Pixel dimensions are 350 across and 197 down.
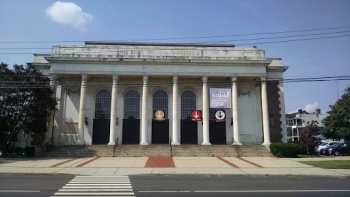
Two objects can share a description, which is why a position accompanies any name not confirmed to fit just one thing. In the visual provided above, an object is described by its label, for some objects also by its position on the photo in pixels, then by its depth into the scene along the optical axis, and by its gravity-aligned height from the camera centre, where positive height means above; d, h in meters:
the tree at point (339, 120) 44.09 +0.87
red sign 35.38 +1.32
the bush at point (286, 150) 28.94 -2.21
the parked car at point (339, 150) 36.44 -2.83
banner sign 34.16 +3.13
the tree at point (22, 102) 28.06 +2.39
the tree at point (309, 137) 41.21 -1.49
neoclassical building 34.28 +3.74
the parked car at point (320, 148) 39.21 -2.89
